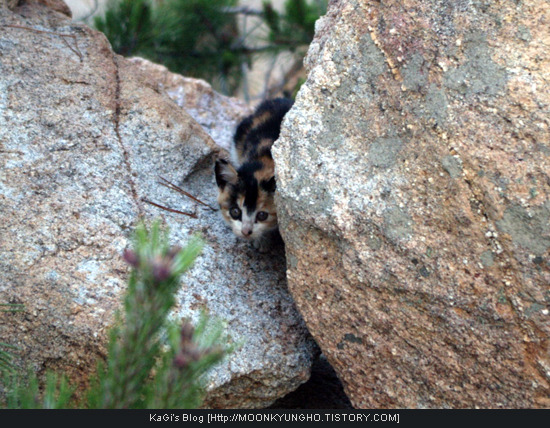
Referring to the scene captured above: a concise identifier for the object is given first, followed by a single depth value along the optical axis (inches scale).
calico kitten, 144.4
